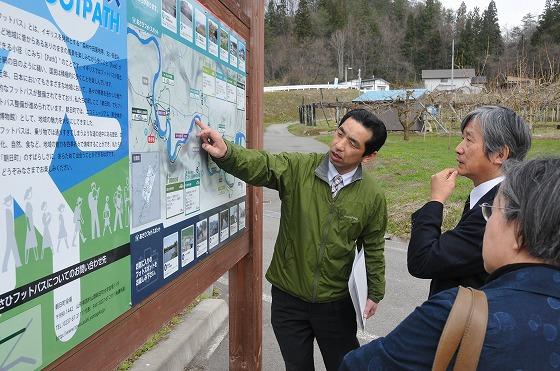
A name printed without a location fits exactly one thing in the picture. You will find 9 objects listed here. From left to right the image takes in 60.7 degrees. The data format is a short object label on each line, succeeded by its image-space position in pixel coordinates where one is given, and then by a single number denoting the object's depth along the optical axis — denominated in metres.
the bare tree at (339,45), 72.50
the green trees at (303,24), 72.81
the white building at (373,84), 61.19
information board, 1.46
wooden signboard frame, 1.77
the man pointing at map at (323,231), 2.21
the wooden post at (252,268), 2.56
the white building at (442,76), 57.34
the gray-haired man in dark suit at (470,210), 1.75
